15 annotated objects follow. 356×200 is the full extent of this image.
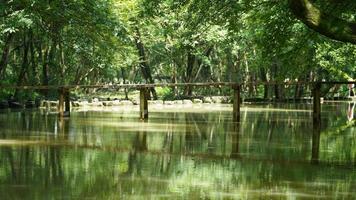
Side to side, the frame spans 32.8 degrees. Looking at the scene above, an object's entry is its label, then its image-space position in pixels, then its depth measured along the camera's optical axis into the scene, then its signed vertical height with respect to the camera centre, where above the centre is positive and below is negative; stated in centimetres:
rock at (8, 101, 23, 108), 3832 -89
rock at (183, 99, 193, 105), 4967 -87
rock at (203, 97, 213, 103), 5296 -74
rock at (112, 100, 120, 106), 4574 -92
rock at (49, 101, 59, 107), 4000 -88
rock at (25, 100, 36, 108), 3964 -92
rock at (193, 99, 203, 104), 5166 -82
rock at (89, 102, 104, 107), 4434 -98
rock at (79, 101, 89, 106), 4388 -92
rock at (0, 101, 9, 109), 3728 -88
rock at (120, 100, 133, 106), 4748 -95
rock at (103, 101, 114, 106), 4494 -92
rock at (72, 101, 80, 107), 4291 -96
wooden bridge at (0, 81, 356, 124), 2659 -16
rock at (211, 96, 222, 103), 5441 -67
